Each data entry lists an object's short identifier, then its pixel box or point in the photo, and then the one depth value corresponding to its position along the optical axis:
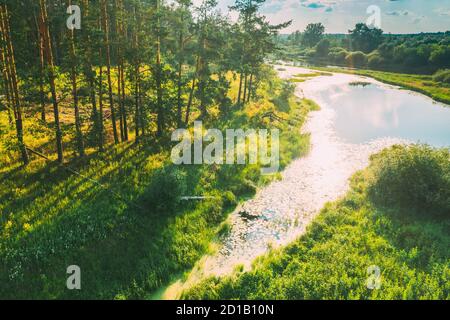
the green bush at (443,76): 70.53
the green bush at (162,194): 16.80
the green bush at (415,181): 17.62
